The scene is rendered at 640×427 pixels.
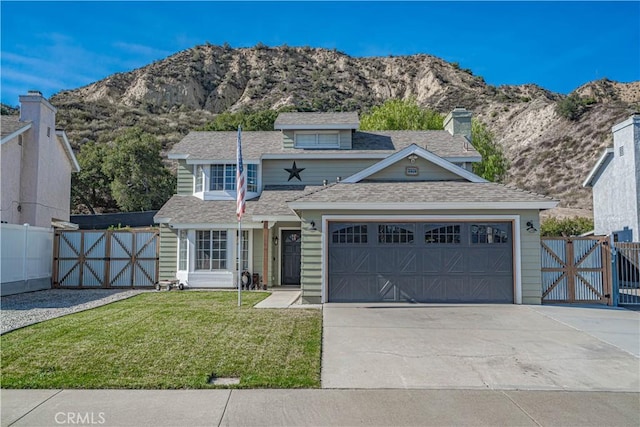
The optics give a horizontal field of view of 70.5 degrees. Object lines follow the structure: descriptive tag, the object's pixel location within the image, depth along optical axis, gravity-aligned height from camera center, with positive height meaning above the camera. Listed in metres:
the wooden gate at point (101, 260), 16.81 -0.78
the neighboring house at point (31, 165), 17.47 +3.07
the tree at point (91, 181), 34.78 +4.47
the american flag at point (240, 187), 12.23 +1.41
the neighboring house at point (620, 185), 18.12 +2.33
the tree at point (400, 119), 31.12 +8.40
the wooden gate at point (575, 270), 12.67 -0.86
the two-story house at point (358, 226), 12.40 +0.39
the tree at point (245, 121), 42.30 +11.50
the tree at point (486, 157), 29.53 +5.47
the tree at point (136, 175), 34.00 +4.92
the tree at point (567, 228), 29.03 +0.74
